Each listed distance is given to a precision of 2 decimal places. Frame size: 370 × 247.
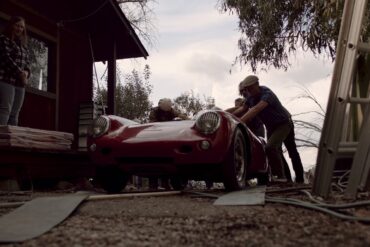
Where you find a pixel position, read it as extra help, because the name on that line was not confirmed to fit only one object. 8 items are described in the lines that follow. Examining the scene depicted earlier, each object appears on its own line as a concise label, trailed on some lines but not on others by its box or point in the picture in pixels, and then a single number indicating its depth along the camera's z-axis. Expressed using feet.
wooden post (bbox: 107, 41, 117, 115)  32.78
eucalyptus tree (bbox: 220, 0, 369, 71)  34.01
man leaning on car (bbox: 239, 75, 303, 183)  22.00
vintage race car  15.61
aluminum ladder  12.31
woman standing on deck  20.56
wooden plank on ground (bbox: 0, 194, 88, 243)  8.43
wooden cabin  28.58
